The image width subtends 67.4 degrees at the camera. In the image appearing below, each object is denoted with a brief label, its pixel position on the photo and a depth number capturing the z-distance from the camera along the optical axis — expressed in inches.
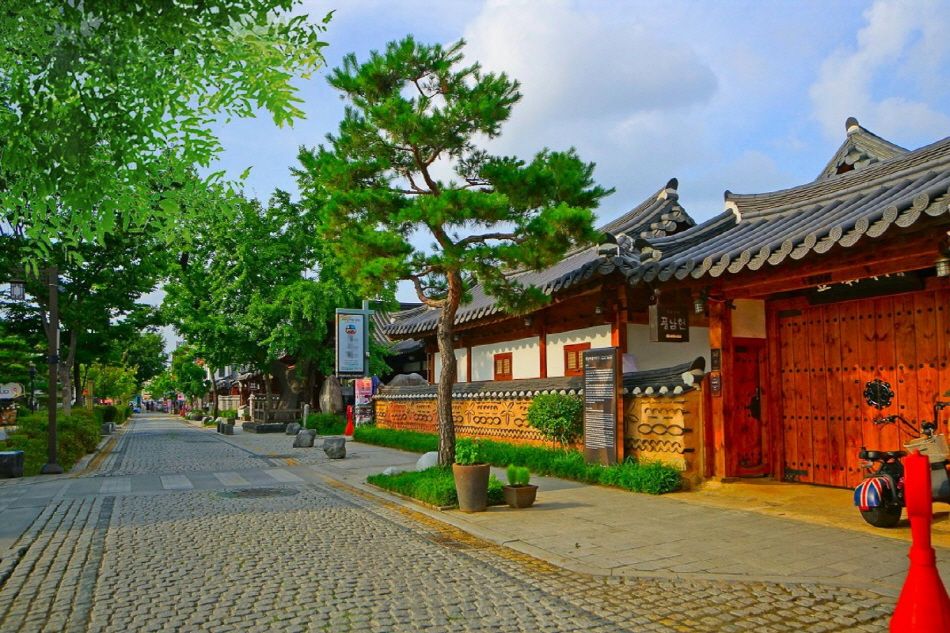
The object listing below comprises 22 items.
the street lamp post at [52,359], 575.8
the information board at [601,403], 454.6
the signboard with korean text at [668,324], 442.0
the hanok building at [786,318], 325.7
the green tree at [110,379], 1911.2
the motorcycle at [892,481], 283.6
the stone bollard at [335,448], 687.7
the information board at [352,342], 892.0
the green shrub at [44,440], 578.9
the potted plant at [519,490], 373.1
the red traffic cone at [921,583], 147.6
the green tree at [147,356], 2623.0
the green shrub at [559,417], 513.0
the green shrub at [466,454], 374.9
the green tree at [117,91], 172.4
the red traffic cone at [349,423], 1034.1
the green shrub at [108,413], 1603.1
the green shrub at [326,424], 1107.3
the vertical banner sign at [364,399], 1019.3
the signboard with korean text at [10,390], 801.6
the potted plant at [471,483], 366.3
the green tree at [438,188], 397.1
